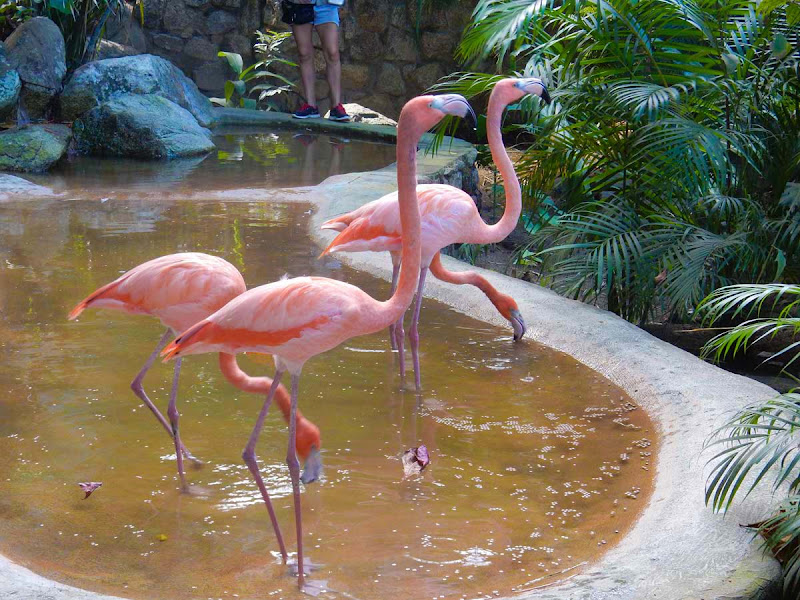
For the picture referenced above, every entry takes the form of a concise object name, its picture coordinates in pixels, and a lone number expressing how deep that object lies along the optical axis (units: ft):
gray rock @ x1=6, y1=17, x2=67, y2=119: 27.73
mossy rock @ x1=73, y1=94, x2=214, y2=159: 27.96
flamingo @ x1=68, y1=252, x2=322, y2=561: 9.94
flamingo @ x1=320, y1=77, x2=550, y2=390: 13.52
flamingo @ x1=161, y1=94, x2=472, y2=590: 8.77
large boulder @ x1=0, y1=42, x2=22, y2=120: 26.32
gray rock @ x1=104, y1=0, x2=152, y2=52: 38.09
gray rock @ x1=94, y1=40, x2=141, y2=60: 34.06
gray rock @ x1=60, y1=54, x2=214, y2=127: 28.63
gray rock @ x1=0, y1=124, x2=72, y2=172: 24.97
